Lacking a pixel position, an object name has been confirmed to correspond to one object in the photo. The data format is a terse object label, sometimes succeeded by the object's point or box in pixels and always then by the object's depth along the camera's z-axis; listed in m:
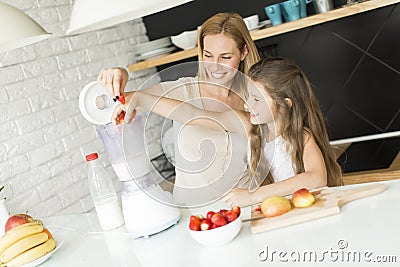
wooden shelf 3.62
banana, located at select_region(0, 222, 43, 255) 2.52
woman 2.36
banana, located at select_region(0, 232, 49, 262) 2.51
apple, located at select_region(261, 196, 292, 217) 2.34
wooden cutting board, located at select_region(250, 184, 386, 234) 2.29
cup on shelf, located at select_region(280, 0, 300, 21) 3.81
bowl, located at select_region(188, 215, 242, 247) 2.25
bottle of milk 2.66
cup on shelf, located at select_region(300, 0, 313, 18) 3.82
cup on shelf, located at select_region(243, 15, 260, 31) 3.96
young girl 2.55
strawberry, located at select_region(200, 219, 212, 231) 2.28
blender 2.48
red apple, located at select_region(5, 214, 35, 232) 2.60
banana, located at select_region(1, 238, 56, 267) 2.51
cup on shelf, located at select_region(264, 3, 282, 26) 3.86
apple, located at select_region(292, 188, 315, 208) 2.34
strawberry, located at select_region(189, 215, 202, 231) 2.30
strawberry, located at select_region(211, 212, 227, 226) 2.27
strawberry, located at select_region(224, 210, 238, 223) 2.29
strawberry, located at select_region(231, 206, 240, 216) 2.32
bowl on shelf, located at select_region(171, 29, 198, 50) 4.15
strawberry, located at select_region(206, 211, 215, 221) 2.32
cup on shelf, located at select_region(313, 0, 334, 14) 3.78
